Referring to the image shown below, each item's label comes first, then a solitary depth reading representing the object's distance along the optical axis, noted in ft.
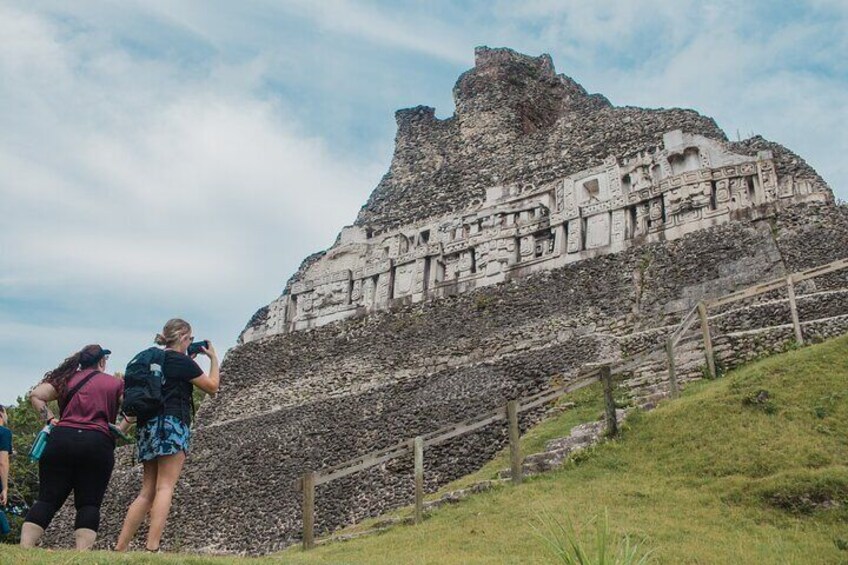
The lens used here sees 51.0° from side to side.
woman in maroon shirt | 24.67
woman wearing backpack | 25.73
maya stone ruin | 62.23
